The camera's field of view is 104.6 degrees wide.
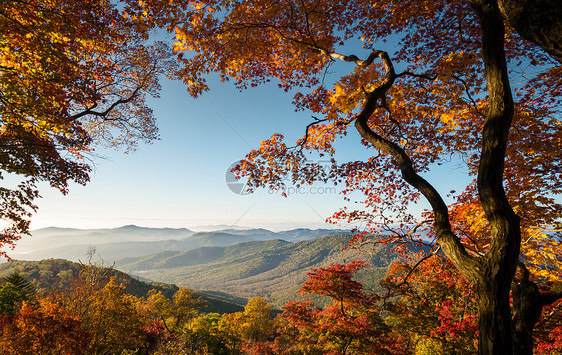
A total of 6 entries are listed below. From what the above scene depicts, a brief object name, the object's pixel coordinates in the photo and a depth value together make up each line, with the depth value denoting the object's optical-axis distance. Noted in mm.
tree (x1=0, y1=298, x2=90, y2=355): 7047
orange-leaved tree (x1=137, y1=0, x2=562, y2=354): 3537
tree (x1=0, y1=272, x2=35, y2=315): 19328
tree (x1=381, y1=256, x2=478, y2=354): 8312
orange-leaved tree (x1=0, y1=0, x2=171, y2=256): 4254
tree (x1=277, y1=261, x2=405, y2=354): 9297
